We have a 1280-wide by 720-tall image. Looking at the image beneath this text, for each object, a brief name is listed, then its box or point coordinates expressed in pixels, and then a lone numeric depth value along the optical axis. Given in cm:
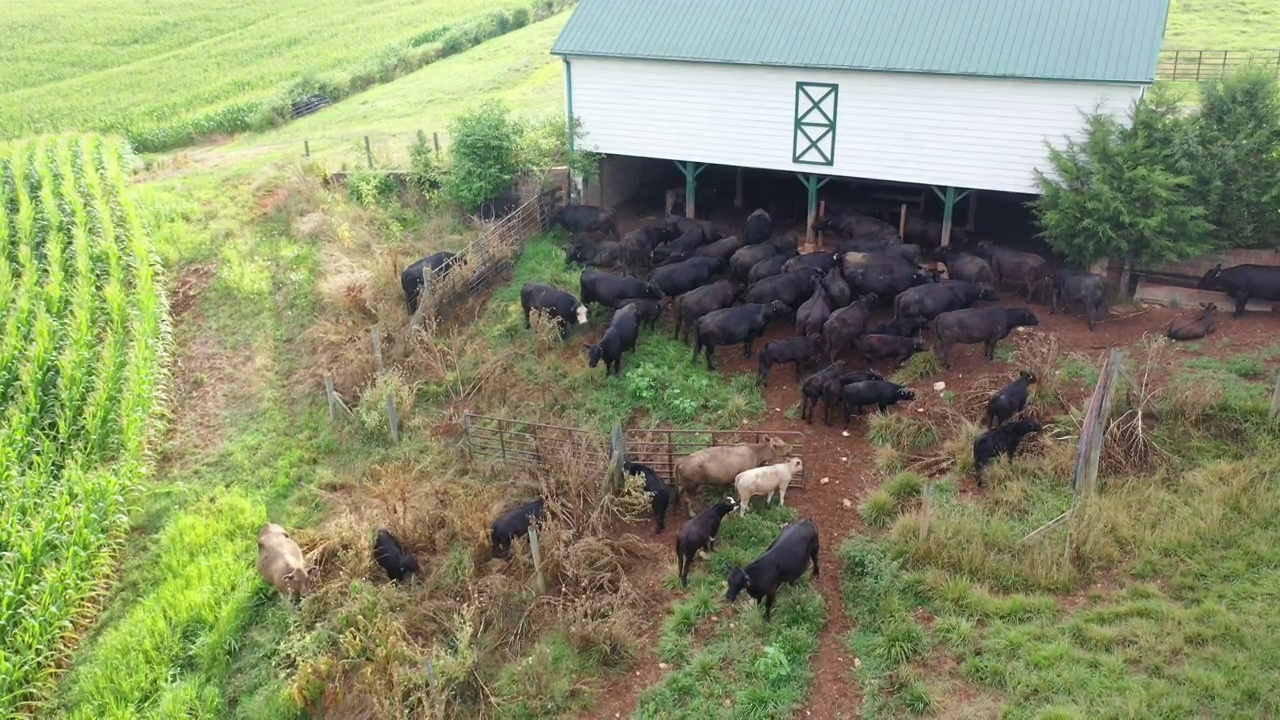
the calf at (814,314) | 1506
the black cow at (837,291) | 1582
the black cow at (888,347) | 1449
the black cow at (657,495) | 1169
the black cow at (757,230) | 1923
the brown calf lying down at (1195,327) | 1459
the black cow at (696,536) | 1069
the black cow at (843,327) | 1466
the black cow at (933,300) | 1541
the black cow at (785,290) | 1609
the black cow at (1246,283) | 1503
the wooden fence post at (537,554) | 1037
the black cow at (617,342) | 1478
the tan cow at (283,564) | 1114
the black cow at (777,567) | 991
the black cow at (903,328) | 1498
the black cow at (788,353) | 1423
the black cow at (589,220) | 1998
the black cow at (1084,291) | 1569
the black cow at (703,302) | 1578
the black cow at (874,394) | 1309
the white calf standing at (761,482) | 1147
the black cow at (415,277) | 1700
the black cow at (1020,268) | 1673
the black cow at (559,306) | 1612
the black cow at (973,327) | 1443
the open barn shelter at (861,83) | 1666
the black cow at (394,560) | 1121
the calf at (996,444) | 1177
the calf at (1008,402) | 1255
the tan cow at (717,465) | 1199
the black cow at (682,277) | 1689
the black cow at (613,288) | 1645
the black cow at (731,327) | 1491
